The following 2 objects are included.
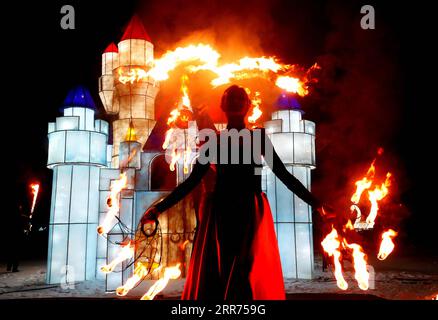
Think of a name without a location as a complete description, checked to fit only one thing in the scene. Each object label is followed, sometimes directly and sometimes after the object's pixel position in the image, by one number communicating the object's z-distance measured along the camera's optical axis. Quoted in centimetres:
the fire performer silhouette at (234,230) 286
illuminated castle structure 1255
